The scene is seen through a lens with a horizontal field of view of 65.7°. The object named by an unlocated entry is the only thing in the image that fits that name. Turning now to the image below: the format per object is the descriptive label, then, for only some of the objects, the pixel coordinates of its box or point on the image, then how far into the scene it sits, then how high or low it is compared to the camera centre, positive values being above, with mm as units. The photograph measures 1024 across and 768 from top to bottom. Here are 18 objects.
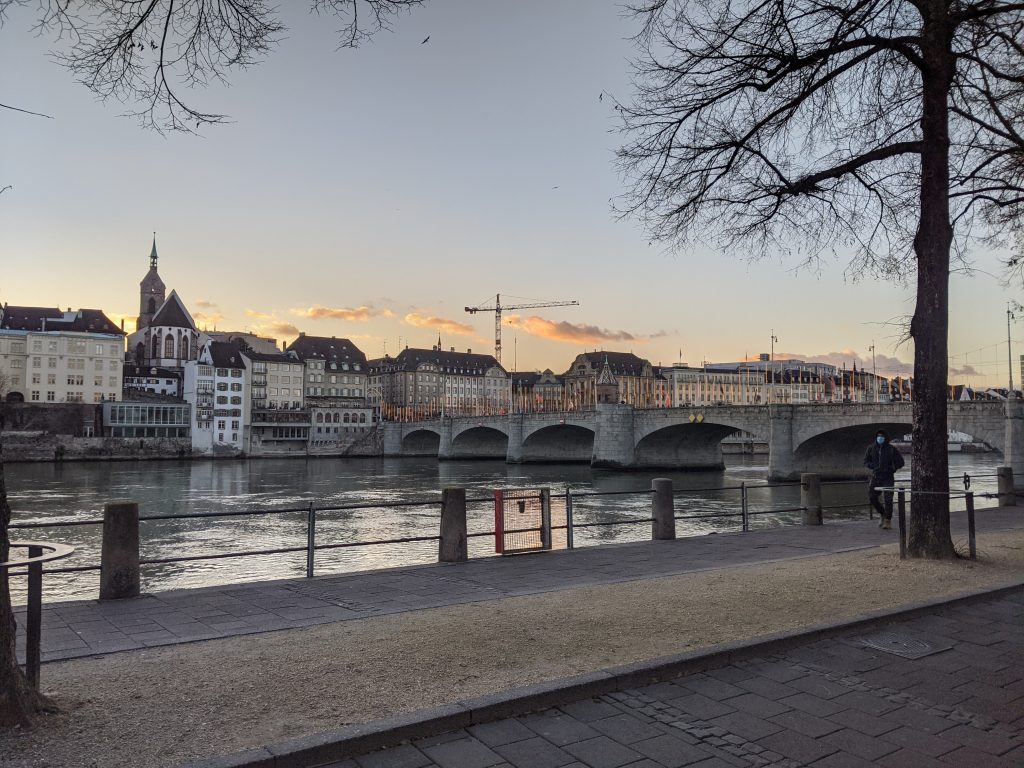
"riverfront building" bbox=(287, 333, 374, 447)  118812 +6285
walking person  14703 -774
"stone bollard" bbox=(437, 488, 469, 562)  10422 -1394
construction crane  178375 +24346
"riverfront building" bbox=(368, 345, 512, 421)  152125 +7751
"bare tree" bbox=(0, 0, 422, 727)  4180 -1382
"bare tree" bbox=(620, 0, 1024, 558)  9430 +4081
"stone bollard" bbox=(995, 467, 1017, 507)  19109 -1466
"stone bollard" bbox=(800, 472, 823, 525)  15094 -1451
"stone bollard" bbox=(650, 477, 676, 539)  12883 -1436
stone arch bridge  38656 -874
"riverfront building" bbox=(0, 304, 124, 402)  92500 +6937
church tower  135250 +21427
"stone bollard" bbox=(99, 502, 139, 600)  8102 -1386
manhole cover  6141 -1773
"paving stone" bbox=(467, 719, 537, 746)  4373 -1754
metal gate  11492 -1477
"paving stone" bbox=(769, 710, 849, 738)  4535 -1762
